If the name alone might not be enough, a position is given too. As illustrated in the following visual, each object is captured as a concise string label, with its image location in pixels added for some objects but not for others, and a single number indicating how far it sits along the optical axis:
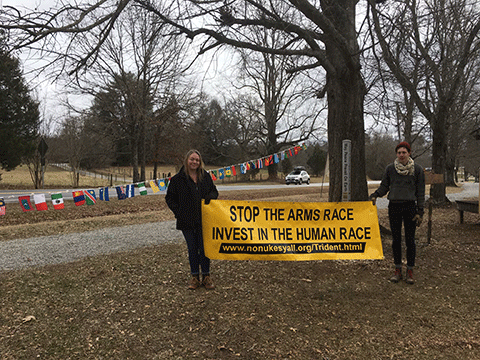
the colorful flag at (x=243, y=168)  15.66
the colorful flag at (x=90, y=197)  9.93
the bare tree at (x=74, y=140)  26.28
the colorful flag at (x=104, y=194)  10.42
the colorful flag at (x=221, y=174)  13.64
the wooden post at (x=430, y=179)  6.82
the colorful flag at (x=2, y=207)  7.80
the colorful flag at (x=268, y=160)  18.10
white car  35.34
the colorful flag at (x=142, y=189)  10.85
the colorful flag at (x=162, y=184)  11.74
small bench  8.52
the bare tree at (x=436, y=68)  6.14
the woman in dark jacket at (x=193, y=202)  4.32
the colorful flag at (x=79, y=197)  9.64
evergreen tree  24.22
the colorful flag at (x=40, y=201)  8.55
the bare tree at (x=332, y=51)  6.42
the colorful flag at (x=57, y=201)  8.84
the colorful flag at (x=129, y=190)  10.75
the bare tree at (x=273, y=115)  35.50
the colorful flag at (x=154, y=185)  11.63
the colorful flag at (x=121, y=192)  10.53
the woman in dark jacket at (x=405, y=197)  4.66
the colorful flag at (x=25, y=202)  8.80
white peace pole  5.80
